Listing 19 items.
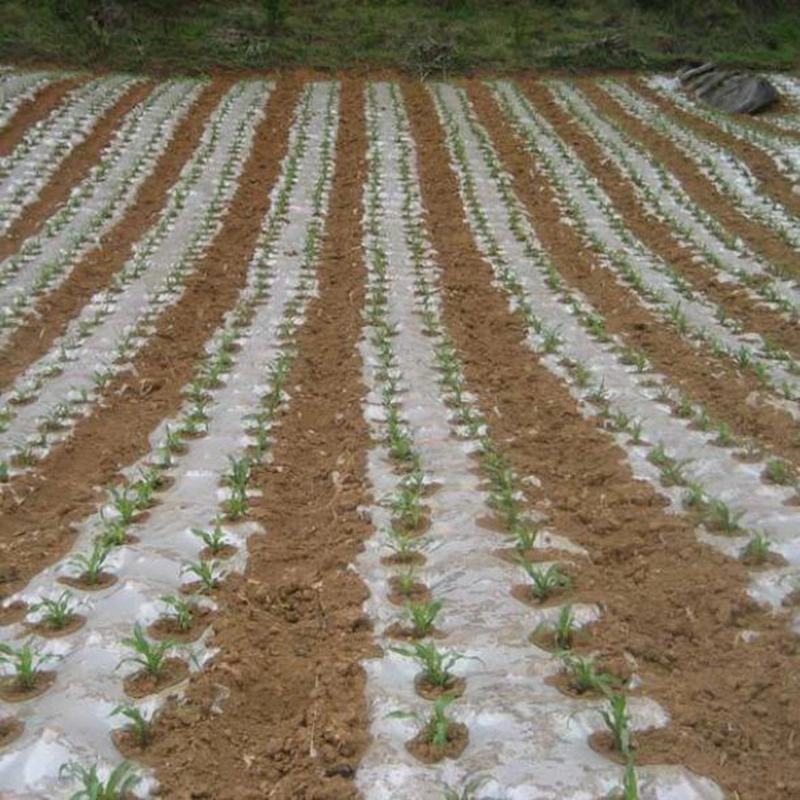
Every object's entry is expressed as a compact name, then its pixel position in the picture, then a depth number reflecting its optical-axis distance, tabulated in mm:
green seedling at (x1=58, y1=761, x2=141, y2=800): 2732
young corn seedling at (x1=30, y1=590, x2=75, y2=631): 3830
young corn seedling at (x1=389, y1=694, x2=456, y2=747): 3025
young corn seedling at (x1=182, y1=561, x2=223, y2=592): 4125
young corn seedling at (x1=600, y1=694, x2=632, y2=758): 2916
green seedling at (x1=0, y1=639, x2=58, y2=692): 3414
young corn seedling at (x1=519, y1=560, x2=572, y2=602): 3941
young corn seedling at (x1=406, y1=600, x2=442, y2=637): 3699
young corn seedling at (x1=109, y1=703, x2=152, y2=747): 3088
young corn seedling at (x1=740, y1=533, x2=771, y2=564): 4188
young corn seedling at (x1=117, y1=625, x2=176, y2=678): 3416
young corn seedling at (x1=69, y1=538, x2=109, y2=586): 4176
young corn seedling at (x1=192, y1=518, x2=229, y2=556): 4441
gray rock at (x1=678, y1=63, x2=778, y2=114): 18312
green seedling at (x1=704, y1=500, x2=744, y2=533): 4480
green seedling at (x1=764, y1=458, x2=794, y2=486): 5035
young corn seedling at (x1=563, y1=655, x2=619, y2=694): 3229
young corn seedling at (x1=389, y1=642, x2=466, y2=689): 3395
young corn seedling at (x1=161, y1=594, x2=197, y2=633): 3795
